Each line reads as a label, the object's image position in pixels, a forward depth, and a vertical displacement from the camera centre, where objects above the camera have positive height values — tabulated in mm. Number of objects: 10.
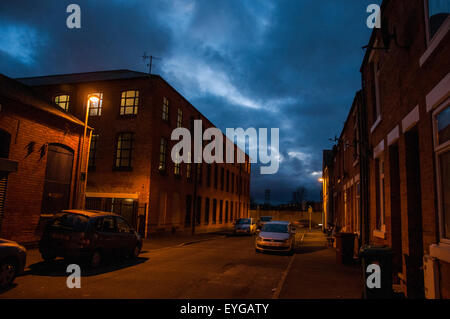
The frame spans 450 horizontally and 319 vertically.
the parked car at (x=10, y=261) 6988 -1452
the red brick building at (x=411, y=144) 5508 +1528
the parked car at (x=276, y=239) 14995 -1576
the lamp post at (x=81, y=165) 14220 +1561
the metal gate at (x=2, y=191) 12117 +163
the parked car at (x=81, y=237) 9461 -1178
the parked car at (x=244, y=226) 28438 -1918
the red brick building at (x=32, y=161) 12352 +1531
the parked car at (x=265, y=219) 38834 -1618
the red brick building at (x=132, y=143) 21141 +3941
